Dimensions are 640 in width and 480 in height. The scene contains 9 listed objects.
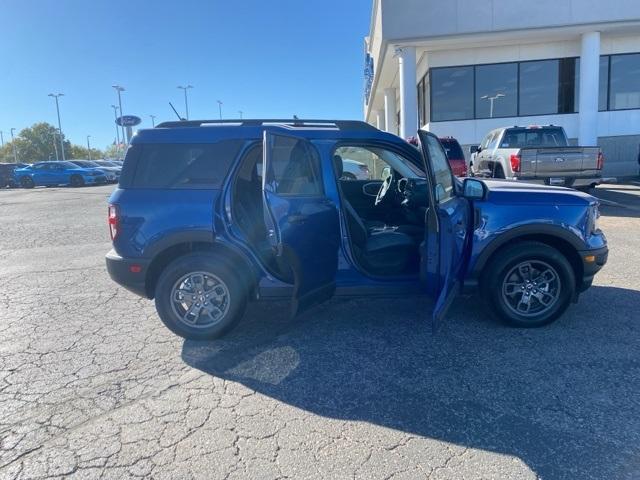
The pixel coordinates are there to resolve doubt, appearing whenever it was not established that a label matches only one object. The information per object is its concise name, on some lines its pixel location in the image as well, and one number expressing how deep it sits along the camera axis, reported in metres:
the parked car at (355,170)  6.03
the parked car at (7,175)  30.64
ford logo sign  21.47
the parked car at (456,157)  12.93
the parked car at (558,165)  10.30
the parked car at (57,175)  28.59
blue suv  4.00
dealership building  17.02
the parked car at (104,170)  29.62
